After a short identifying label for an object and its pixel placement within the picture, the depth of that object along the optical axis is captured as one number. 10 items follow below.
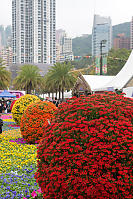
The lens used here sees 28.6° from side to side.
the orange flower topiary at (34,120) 10.83
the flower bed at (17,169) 5.47
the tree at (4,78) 41.34
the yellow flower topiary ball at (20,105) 16.94
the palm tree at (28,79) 42.97
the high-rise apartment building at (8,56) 147.86
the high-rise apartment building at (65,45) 184.64
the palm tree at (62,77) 39.47
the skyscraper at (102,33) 176.20
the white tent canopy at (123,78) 17.66
